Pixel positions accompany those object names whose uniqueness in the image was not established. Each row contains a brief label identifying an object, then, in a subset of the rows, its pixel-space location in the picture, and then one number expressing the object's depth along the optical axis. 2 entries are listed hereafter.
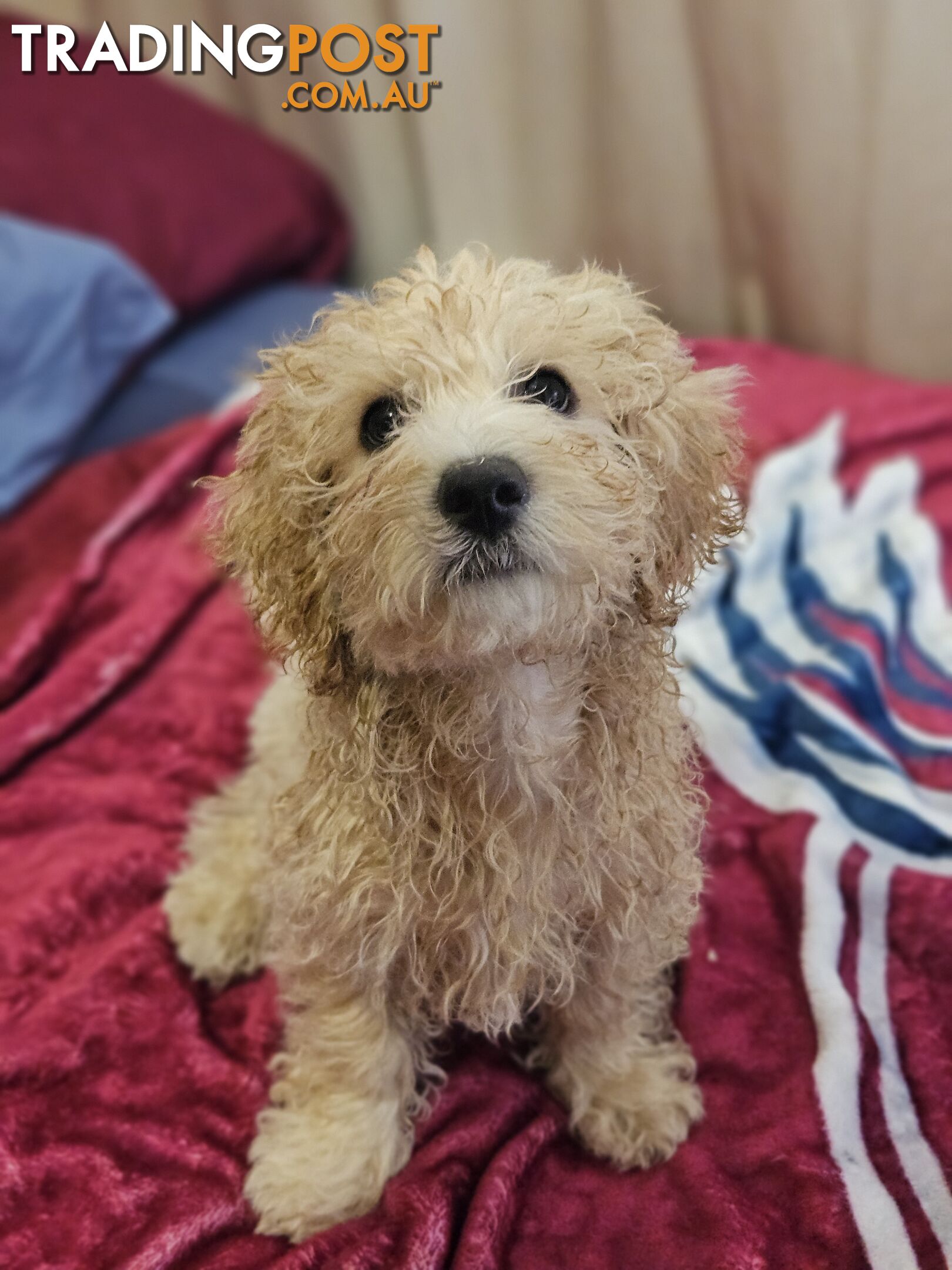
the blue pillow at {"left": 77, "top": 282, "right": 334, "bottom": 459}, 0.75
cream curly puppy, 0.27
